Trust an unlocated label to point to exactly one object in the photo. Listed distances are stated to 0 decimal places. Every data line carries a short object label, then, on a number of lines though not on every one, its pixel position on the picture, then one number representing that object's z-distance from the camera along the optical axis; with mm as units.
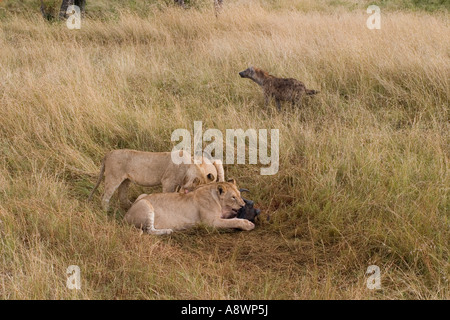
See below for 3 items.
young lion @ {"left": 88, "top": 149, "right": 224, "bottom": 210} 11336
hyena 15477
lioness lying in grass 10219
